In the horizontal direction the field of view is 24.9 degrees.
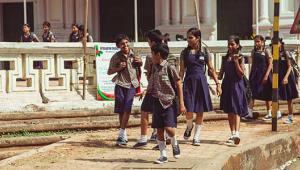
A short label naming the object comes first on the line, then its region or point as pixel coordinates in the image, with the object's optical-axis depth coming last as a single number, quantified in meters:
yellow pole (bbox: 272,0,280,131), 10.92
